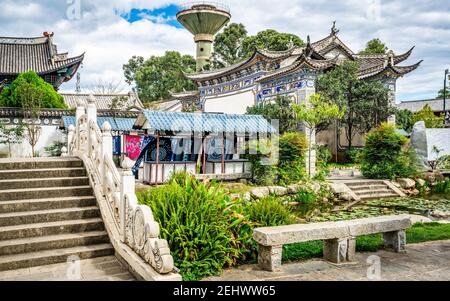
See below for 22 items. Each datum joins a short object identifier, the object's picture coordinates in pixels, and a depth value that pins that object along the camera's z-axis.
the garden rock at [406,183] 15.80
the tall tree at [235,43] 35.53
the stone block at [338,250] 5.32
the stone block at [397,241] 5.95
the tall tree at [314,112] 16.25
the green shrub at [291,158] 13.89
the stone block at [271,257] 4.94
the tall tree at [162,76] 43.59
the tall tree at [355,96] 19.72
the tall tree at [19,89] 19.02
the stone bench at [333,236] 4.94
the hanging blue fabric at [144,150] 13.64
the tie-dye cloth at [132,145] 18.45
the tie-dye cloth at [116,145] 21.09
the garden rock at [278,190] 12.96
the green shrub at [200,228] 4.89
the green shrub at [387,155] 16.19
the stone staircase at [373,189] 14.65
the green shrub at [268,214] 6.02
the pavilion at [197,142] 13.12
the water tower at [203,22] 39.78
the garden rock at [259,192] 12.32
